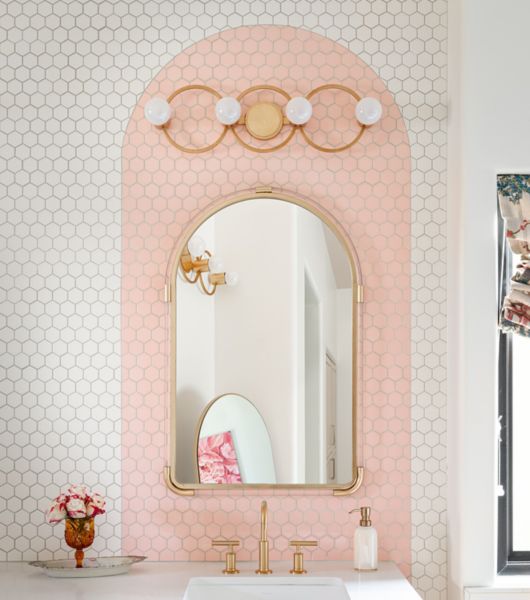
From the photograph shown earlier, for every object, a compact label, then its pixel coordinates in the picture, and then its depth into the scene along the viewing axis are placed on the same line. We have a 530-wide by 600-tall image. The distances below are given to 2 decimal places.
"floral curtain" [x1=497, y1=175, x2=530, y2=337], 2.63
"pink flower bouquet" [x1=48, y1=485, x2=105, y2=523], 2.53
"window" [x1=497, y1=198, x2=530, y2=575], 2.69
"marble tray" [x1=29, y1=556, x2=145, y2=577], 2.52
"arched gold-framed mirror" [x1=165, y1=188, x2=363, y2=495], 2.71
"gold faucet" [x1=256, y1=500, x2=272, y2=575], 2.55
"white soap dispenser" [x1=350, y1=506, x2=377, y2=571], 2.57
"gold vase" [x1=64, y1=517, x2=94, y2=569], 2.56
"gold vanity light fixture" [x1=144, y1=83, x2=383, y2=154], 2.69
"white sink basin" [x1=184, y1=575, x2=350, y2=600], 2.46
